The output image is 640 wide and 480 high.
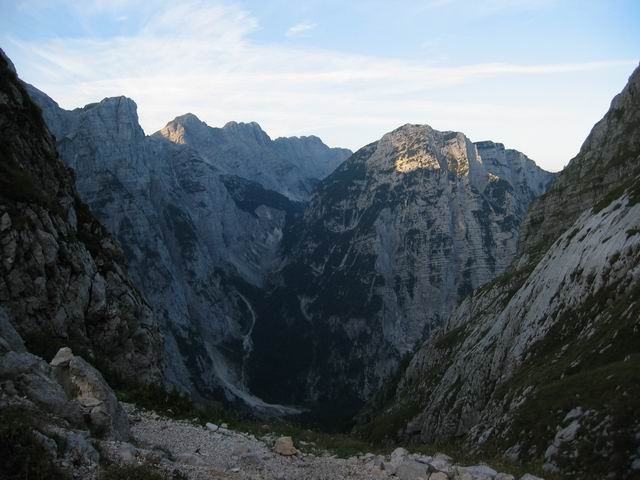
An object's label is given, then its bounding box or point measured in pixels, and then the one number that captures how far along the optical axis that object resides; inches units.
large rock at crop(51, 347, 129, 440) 618.8
